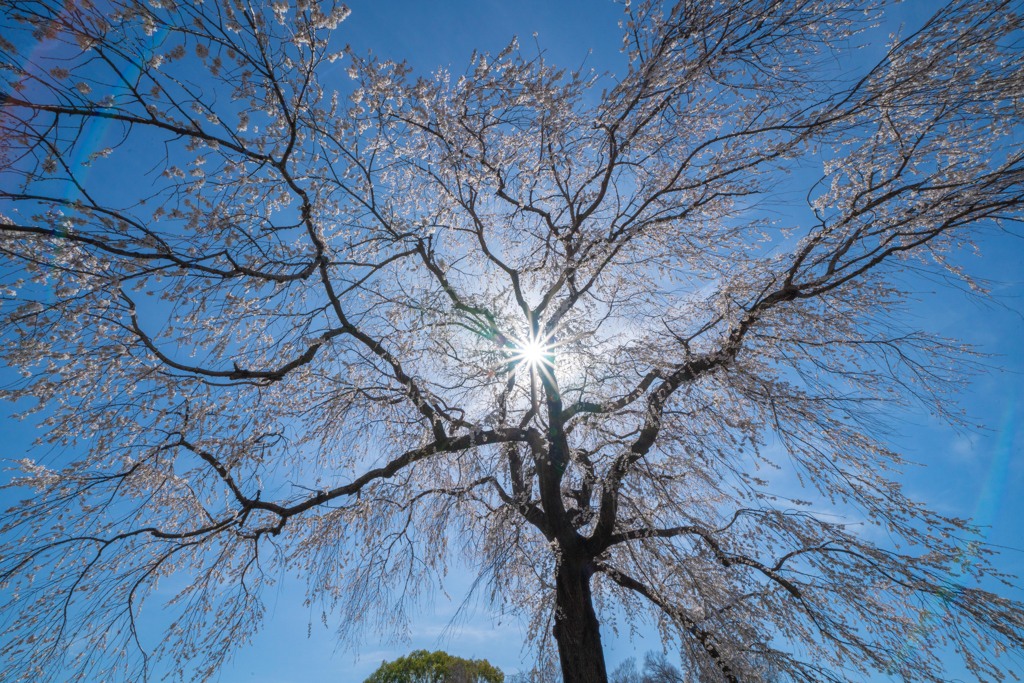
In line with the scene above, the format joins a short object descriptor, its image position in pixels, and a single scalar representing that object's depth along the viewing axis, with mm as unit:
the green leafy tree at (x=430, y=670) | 22688
